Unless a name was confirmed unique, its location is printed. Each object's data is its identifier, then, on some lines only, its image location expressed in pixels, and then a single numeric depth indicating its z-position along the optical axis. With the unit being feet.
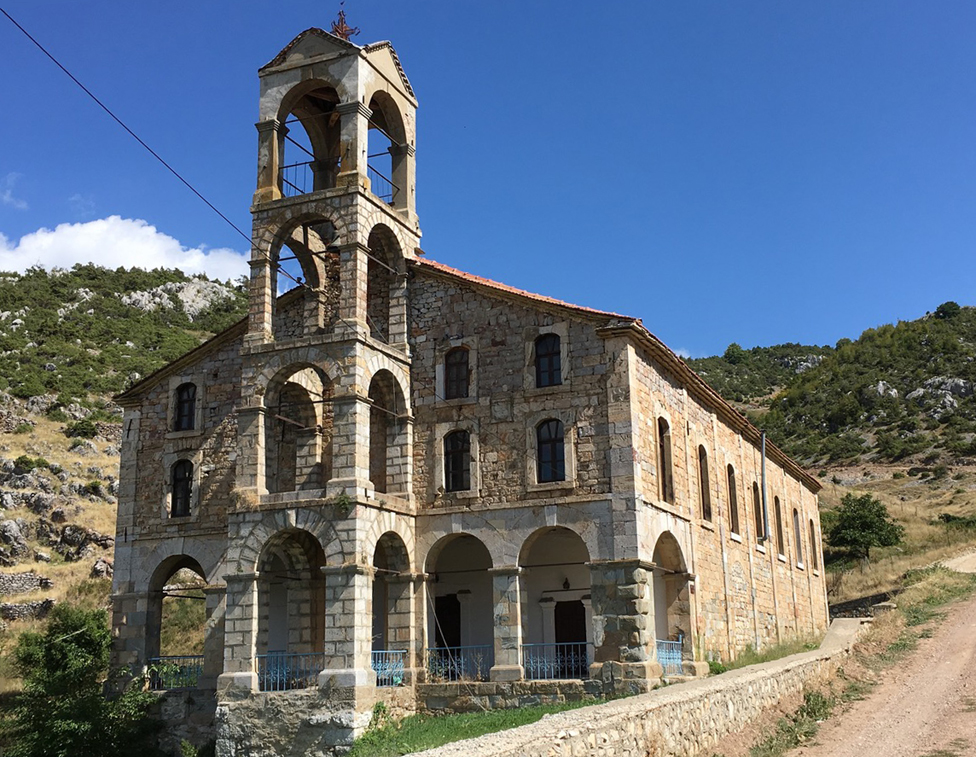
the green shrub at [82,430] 178.81
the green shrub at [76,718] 72.79
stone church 69.46
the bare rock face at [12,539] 139.85
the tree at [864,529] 158.10
